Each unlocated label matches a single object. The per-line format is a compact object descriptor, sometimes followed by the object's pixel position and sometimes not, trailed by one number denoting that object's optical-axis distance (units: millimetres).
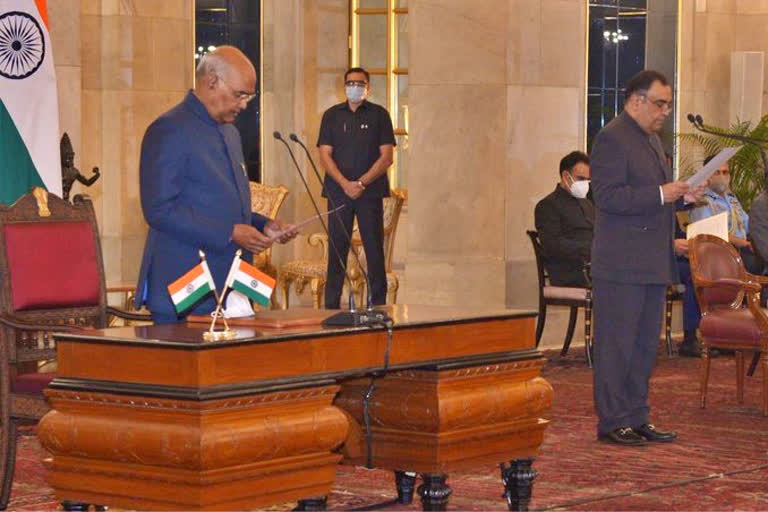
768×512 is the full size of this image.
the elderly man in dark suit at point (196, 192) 8015
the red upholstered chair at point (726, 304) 13163
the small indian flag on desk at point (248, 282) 7269
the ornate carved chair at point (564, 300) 16284
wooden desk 6611
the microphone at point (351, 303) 7327
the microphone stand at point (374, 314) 7530
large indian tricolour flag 12377
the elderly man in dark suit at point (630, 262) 11308
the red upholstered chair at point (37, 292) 8962
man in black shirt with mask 15937
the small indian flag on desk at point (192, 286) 7136
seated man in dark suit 16411
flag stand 6790
